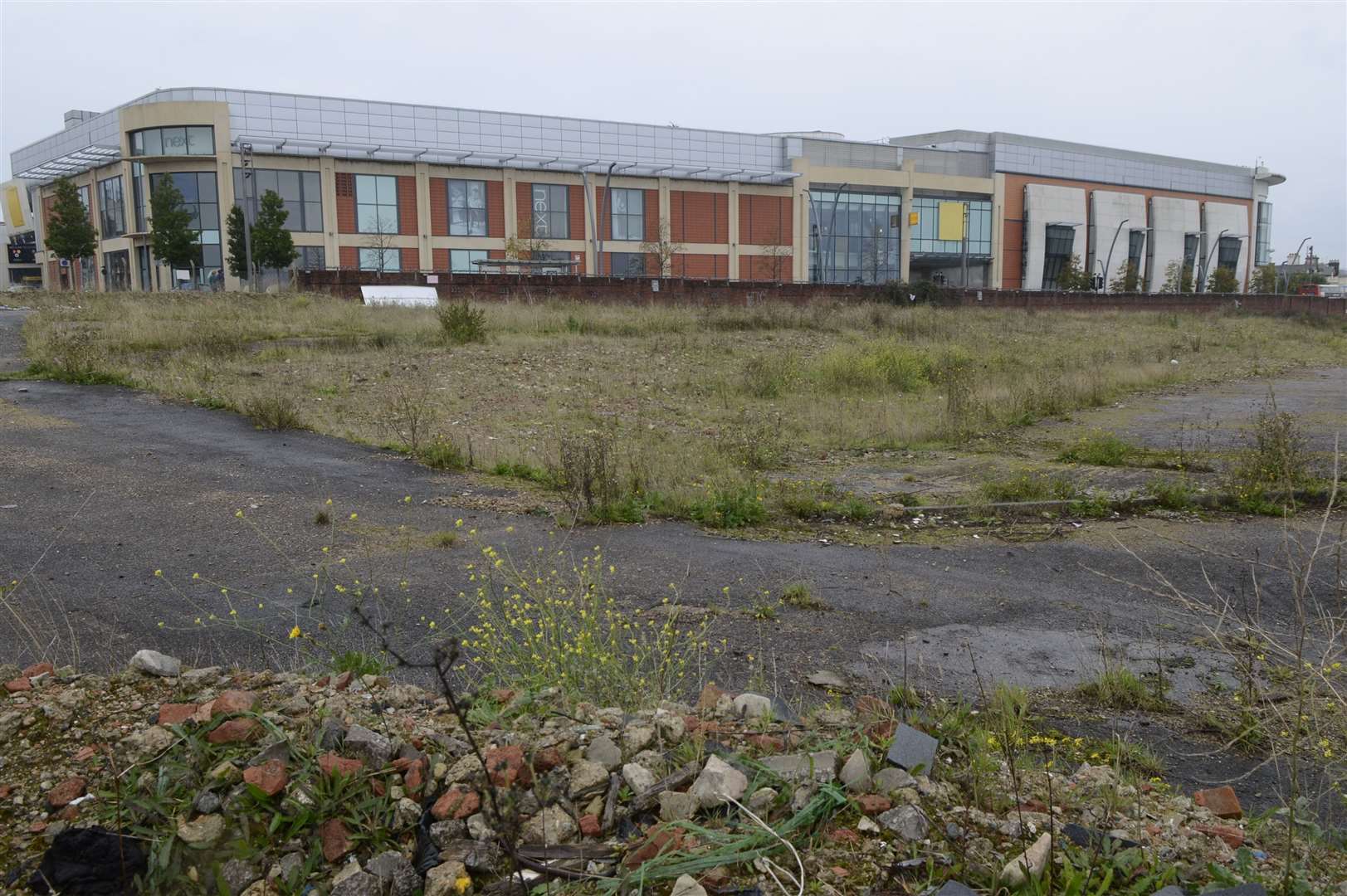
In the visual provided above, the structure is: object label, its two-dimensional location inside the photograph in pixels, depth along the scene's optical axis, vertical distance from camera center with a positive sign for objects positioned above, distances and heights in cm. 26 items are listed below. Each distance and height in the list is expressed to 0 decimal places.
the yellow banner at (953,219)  7625 +705
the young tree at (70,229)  5356 +471
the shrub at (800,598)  669 -199
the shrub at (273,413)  1309 -137
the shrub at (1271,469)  971 -169
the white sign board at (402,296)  3012 +50
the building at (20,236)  7756 +646
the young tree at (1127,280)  8025 +235
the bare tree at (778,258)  6581 +356
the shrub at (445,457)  1127 -169
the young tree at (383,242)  5397 +390
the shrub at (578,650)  434 -166
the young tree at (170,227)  4866 +427
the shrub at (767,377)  1839 -132
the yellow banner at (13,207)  7756 +850
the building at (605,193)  5359 +776
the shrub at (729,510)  910 -189
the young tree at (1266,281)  9312 +258
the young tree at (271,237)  4800 +372
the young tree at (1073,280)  7681 +230
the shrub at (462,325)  2208 -31
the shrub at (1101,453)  1206 -182
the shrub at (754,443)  1203 -175
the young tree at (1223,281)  8675 +239
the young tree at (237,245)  4969 +350
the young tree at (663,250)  6091 +386
